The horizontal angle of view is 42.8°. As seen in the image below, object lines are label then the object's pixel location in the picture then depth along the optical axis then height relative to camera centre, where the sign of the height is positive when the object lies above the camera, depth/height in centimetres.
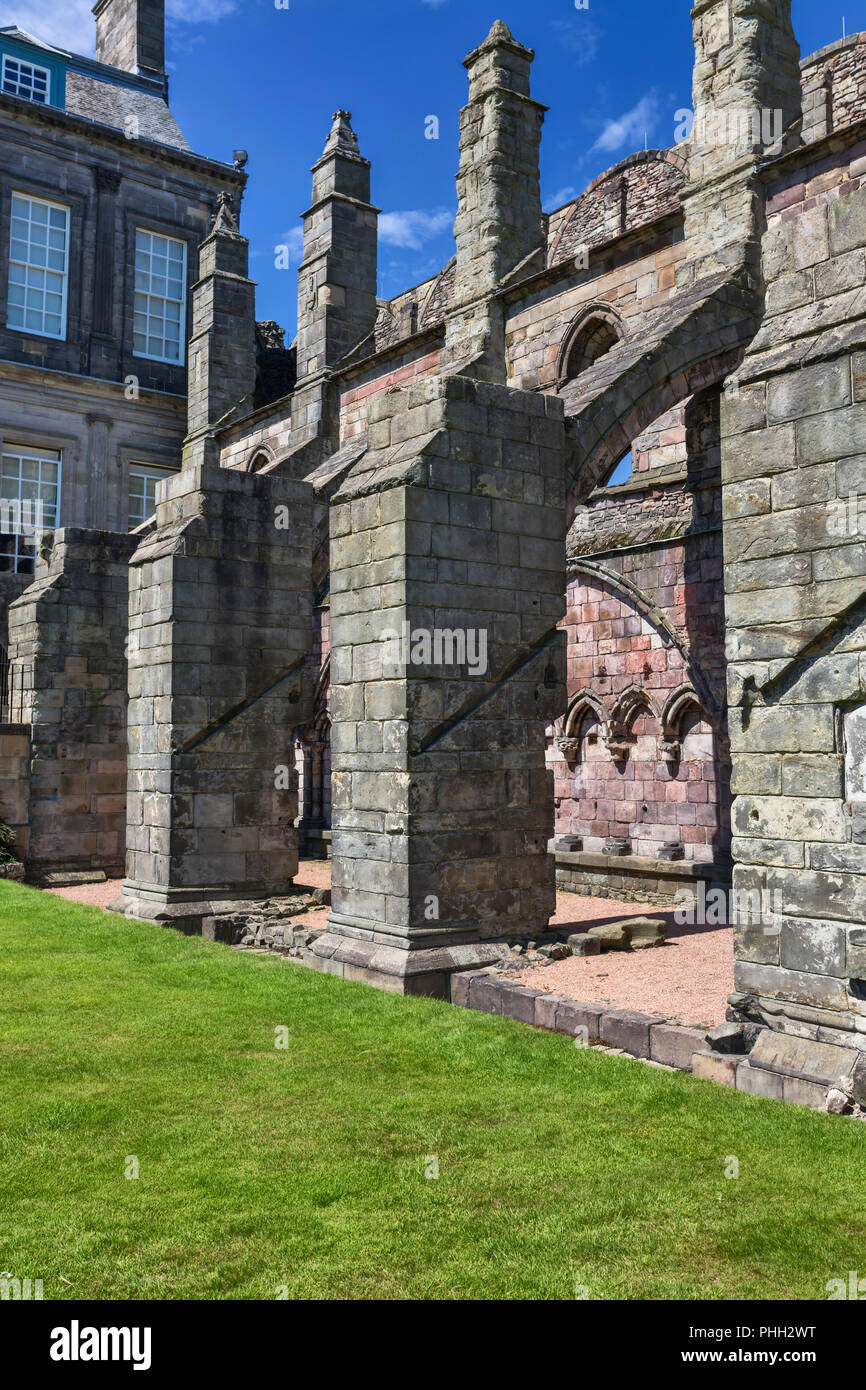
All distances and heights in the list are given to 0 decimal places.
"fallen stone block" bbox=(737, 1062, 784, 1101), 532 -156
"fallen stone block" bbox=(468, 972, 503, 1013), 727 -155
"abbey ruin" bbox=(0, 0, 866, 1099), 563 +139
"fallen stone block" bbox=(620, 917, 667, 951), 909 -142
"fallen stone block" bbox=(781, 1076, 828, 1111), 511 -156
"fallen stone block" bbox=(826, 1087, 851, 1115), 501 -155
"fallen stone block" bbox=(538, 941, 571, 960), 834 -145
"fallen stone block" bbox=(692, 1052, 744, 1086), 552 -155
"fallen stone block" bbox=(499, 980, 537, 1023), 692 -154
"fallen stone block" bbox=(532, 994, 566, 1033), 672 -152
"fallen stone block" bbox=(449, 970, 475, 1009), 755 -155
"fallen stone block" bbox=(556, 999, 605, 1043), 644 -153
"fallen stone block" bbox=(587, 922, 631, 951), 881 -140
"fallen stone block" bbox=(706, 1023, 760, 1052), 565 -142
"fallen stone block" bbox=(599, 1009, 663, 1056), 612 -152
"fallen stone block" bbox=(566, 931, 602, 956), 854 -142
